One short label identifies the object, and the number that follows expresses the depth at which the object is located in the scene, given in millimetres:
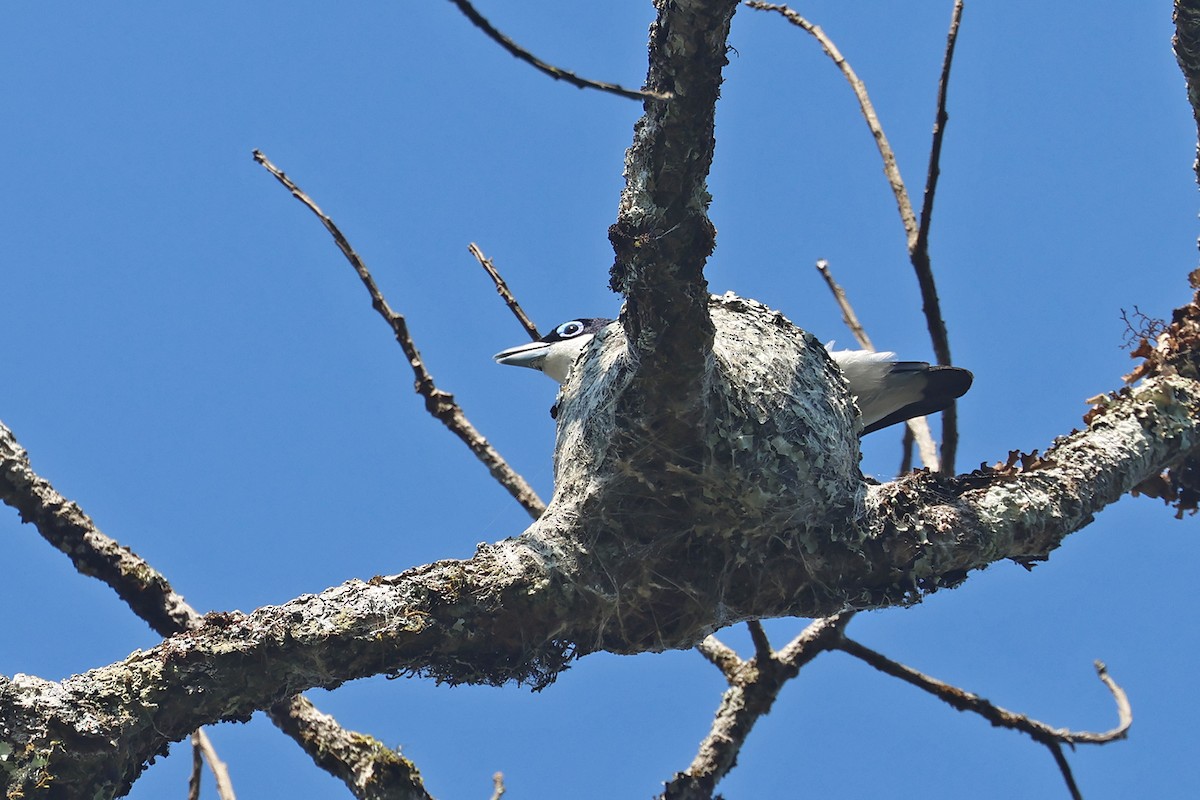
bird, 10797
